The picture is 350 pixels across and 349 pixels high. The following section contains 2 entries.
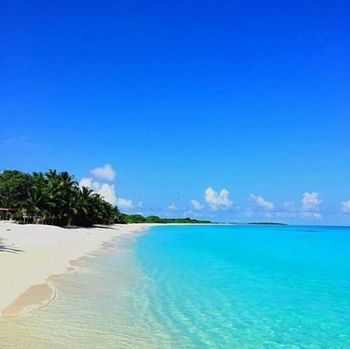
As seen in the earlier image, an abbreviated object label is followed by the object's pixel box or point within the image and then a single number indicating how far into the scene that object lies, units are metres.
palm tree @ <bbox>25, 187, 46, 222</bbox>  59.53
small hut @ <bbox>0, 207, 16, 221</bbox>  74.17
